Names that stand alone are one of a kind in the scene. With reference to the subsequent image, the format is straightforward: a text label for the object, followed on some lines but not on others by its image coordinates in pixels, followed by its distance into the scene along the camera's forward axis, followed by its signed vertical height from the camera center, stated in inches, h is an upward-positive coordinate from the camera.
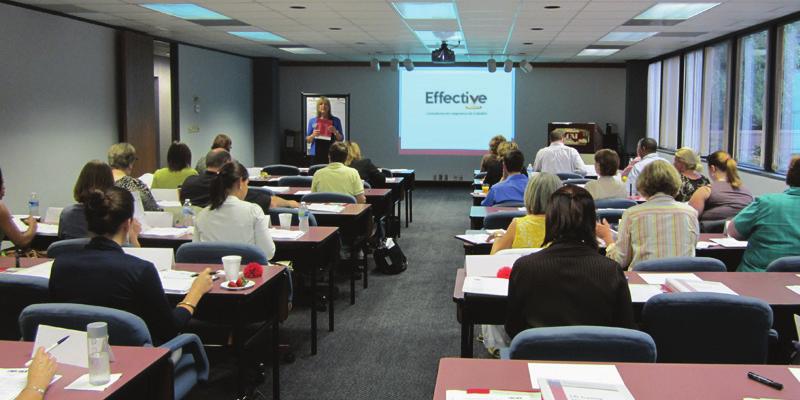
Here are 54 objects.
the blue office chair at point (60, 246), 151.1 -23.0
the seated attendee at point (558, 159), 387.2 -12.2
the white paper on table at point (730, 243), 190.3 -27.7
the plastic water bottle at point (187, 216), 216.5 -23.6
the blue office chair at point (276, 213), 235.8 -24.7
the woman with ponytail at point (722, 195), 236.1 -19.0
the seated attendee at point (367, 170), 358.9 -17.0
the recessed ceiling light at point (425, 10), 321.4 +56.7
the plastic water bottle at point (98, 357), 86.7 -25.8
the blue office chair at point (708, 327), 110.0 -28.8
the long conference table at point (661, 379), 82.7 -28.3
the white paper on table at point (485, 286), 128.5 -26.6
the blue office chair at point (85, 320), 101.9 -25.5
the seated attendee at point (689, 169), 263.9 -11.9
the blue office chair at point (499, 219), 214.7 -24.2
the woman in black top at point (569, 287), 106.5 -21.8
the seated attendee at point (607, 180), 259.4 -15.7
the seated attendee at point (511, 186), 250.5 -17.1
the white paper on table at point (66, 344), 90.0 -25.5
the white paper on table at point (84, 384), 85.7 -28.9
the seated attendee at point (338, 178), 289.7 -16.7
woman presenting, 562.6 +0.9
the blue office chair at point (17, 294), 124.0 -26.6
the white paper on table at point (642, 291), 125.3 -27.1
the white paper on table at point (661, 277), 137.2 -26.5
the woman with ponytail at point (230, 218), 174.4 -19.5
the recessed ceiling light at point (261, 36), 444.9 +60.5
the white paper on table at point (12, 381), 81.8 -28.4
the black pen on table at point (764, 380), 84.6 -28.2
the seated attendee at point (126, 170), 213.5 -10.3
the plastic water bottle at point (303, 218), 208.3 -23.3
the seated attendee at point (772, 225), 167.5 -20.3
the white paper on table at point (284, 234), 195.6 -26.2
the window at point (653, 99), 591.0 +29.7
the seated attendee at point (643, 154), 332.9 -8.6
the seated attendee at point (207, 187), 226.2 -15.9
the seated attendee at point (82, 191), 174.1 -13.1
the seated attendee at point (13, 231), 185.0 -24.3
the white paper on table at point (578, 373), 85.6 -27.9
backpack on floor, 295.1 -48.7
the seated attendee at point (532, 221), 161.9 -18.7
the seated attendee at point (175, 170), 263.4 -12.5
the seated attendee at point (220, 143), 307.5 -3.3
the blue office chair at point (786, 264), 148.6 -25.7
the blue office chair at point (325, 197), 270.4 -22.5
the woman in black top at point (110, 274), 112.4 -21.1
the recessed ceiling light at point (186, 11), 328.2 +57.9
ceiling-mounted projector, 460.1 +50.1
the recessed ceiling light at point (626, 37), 423.5 +57.8
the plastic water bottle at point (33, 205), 211.2 -19.9
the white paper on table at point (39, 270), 141.3 -26.1
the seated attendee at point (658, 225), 159.0 -19.1
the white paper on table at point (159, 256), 145.3 -23.6
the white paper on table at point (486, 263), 143.7 -25.2
